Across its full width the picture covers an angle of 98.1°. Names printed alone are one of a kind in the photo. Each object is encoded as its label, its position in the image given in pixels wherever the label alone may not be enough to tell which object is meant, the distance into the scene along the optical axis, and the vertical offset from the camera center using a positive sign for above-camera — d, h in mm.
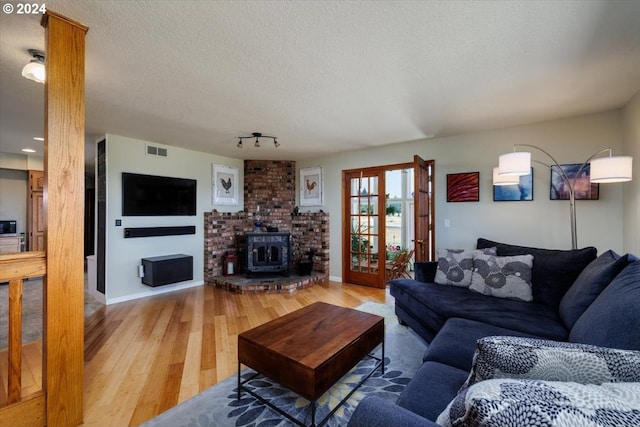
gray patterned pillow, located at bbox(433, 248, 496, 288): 2791 -554
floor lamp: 2201 +366
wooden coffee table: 1504 -811
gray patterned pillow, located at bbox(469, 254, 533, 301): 2463 -592
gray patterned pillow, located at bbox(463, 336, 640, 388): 703 -397
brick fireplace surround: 4938 -147
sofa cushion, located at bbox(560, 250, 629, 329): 1694 -477
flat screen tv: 3971 +316
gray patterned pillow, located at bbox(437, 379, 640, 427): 517 -382
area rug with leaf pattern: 1631 -1206
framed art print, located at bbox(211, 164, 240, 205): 5043 +578
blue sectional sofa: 1114 -707
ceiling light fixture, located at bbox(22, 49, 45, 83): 1852 +1001
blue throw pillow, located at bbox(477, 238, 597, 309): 2320 -512
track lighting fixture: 3776 +1095
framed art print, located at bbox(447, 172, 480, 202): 3732 +360
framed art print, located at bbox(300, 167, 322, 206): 5367 +552
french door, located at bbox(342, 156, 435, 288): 4723 -202
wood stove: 4859 -660
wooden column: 1470 -13
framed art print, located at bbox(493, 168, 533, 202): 3373 +267
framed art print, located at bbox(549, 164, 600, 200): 3045 +300
